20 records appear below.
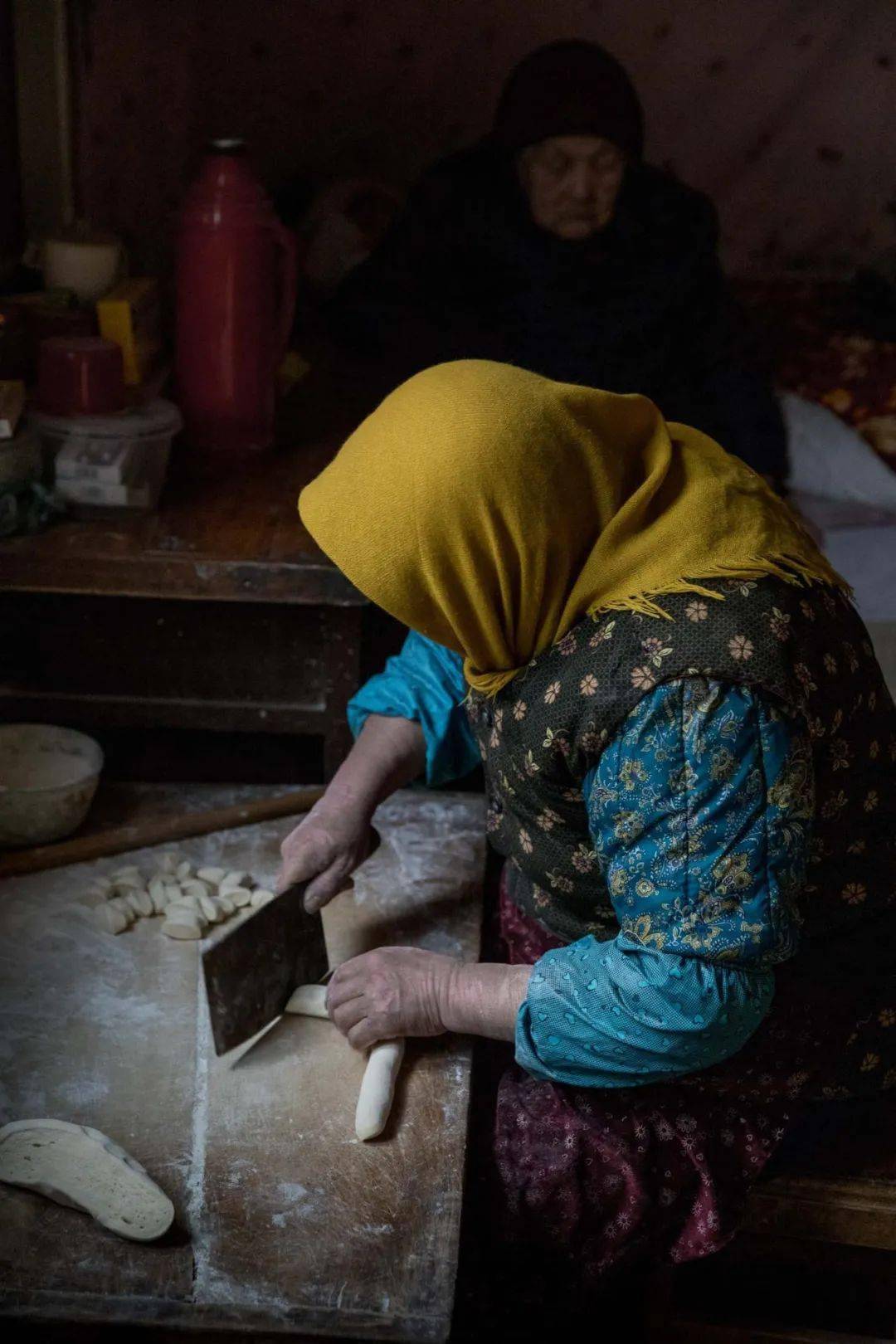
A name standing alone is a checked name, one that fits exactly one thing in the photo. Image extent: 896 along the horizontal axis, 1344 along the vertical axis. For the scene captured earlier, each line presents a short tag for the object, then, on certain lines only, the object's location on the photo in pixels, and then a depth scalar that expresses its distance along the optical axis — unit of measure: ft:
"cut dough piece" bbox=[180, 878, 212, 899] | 5.52
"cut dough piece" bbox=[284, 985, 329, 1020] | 4.88
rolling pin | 5.65
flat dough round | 3.96
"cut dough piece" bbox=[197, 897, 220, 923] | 5.38
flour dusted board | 3.82
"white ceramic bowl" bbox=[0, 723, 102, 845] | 5.69
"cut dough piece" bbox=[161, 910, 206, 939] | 5.25
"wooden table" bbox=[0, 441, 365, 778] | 6.42
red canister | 6.94
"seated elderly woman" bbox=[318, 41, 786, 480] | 9.43
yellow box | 7.55
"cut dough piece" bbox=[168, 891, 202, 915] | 5.39
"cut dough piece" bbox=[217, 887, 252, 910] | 5.49
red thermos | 7.52
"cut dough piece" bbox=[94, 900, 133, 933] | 5.28
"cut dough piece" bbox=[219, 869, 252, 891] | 5.57
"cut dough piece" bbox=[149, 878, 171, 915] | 5.44
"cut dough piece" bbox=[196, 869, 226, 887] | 5.62
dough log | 4.35
